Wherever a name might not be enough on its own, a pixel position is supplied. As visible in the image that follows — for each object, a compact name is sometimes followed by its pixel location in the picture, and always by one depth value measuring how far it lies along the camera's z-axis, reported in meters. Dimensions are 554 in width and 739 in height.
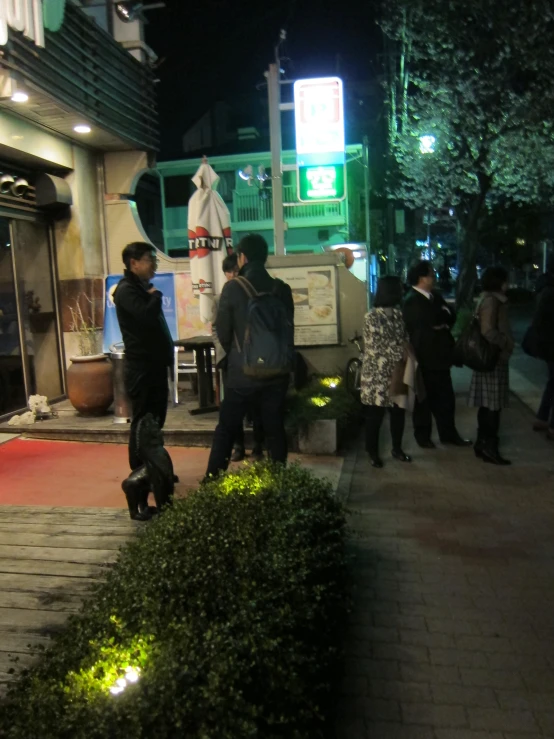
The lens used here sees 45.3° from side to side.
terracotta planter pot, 7.64
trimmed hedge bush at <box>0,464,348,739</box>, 2.01
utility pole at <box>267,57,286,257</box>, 9.24
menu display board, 8.61
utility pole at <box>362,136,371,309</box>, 21.66
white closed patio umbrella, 7.35
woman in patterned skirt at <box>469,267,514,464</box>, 6.29
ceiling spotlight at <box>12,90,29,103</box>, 6.61
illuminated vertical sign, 10.38
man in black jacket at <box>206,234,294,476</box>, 4.68
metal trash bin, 7.28
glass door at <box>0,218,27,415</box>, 8.11
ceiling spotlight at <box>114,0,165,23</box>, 9.34
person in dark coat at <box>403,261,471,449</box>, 6.84
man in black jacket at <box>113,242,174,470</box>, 4.77
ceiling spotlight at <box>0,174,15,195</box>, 7.87
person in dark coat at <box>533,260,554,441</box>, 7.29
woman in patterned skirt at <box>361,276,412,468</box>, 6.32
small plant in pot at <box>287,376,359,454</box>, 6.66
